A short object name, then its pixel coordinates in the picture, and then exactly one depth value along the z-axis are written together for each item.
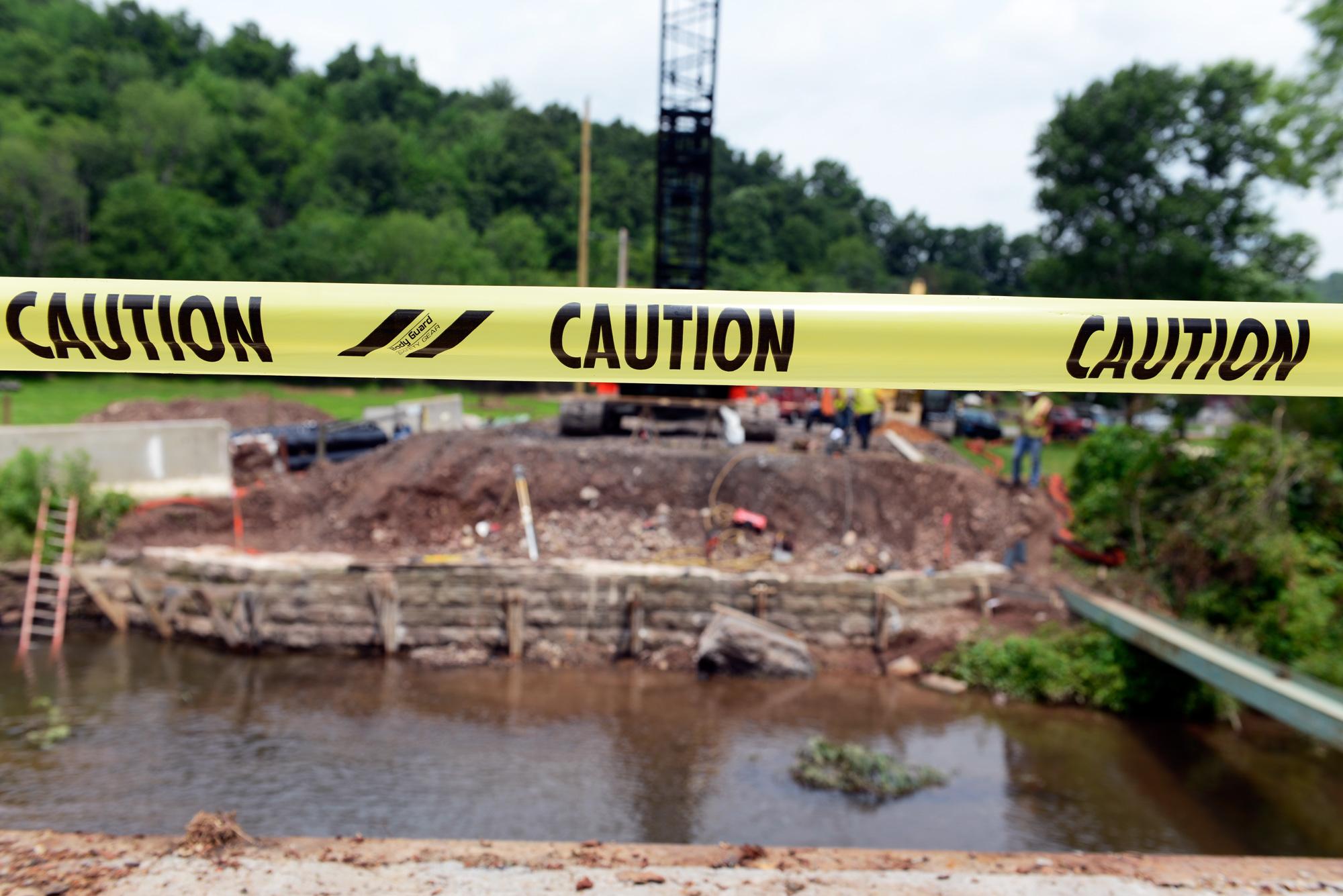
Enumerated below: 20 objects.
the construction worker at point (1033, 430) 16.17
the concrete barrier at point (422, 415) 24.75
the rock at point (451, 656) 13.81
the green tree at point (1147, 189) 37.69
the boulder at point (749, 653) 13.47
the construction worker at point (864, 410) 18.45
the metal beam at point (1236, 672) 7.62
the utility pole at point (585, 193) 30.88
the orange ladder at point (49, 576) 14.54
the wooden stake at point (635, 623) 13.99
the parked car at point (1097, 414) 40.78
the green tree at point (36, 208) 55.84
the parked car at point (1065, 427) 35.72
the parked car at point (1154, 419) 41.04
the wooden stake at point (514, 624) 14.02
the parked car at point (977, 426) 32.56
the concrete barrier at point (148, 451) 17.30
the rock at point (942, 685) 13.27
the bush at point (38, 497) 15.69
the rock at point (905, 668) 13.73
